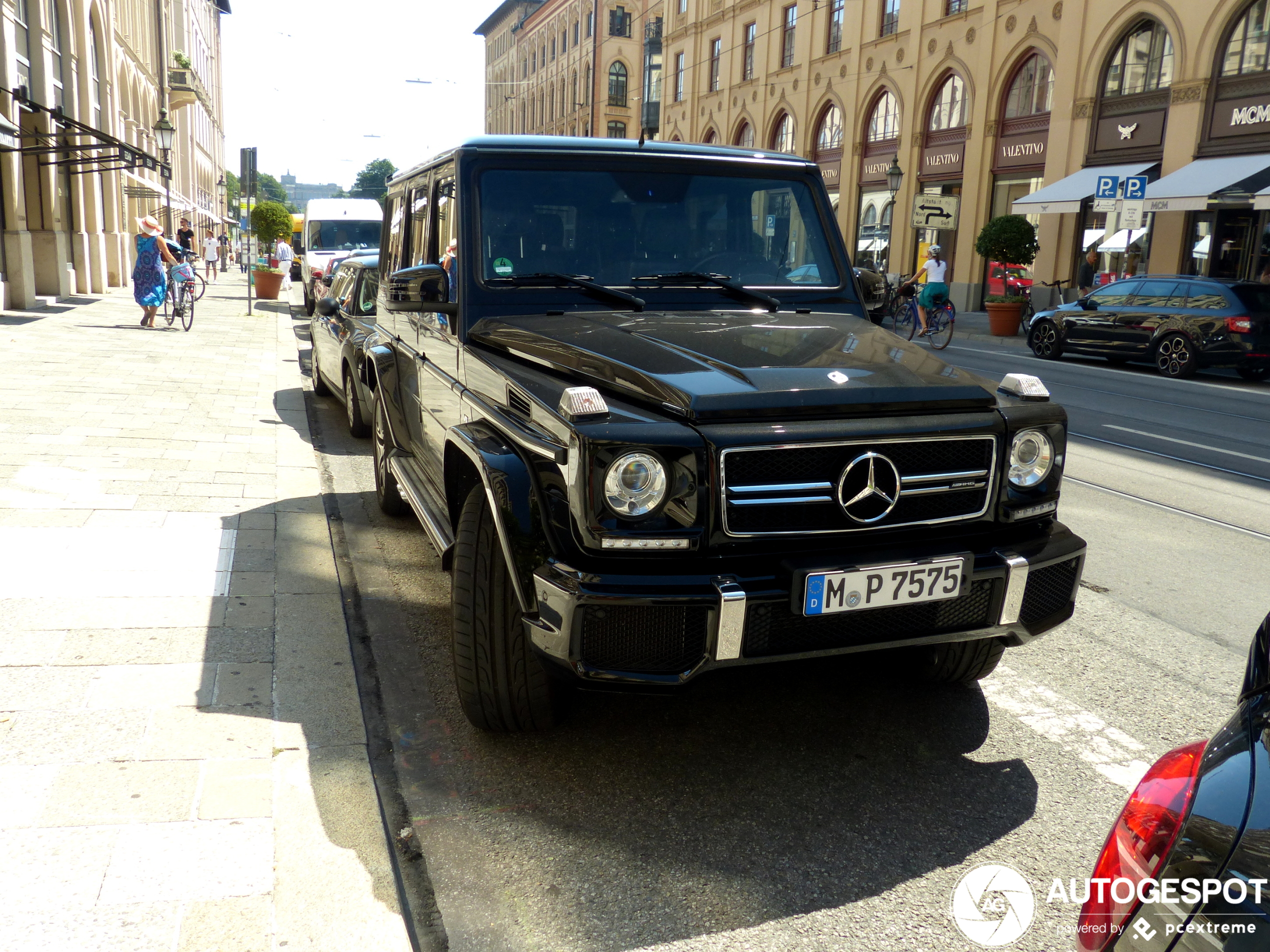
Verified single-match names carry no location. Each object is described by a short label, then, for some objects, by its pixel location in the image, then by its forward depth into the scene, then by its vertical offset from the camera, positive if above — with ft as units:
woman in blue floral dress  55.72 -0.49
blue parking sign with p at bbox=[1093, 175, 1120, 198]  68.23 +6.84
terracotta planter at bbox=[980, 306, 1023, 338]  78.95 -1.94
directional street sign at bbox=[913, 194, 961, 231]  86.33 +6.24
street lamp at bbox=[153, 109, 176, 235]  84.53 +10.36
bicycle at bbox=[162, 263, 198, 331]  56.70 -1.51
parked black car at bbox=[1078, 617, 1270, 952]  4.35 -2.38
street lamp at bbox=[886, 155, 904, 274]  97.04 +9.99
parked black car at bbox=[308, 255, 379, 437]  25.34 -1.55
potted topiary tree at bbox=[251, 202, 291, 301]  163.12 +7.29
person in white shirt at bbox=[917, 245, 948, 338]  66.95 +0.15
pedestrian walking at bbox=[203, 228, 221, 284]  116.37 +1.77
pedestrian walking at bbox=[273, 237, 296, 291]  109.09 +1.33
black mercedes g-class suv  9.15 -1.59
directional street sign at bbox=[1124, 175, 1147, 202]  65.46 +6.50
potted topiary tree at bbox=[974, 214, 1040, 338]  79.15 +3.16
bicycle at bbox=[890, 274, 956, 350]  67.62 -1.87
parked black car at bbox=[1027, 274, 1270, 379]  54.54 -1.46
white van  78.02 +3.12
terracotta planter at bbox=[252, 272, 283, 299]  89.45 -1.20
